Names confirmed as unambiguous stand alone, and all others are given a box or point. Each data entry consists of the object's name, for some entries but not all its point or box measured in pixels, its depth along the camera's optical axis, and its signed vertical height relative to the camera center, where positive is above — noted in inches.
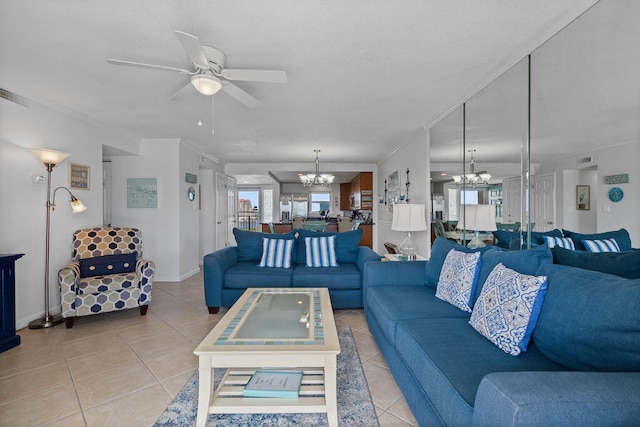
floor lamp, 122.4 -2.6
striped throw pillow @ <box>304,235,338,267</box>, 151.9 -20.0
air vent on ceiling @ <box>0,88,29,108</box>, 115.3 +44.7
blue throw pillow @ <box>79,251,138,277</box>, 134.1 -23.9
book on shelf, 64.2 -38.1
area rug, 66.4 -45.7
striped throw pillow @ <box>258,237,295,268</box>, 149.0 -20.5
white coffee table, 61.1 -29.7
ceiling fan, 81.8 +40.5
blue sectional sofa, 33.4 -21.7
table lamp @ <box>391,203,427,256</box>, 145.4 -3.3
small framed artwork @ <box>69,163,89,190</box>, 147.0 +17.2
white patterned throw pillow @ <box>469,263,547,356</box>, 56.8 -19.5
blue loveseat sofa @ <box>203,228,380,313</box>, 136.0 -30.4
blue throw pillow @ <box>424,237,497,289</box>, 103.7 -16.9
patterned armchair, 123.0 -27.6
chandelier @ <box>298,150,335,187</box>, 304.5 +33.8
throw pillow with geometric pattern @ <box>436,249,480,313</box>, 82.8 -19.4
